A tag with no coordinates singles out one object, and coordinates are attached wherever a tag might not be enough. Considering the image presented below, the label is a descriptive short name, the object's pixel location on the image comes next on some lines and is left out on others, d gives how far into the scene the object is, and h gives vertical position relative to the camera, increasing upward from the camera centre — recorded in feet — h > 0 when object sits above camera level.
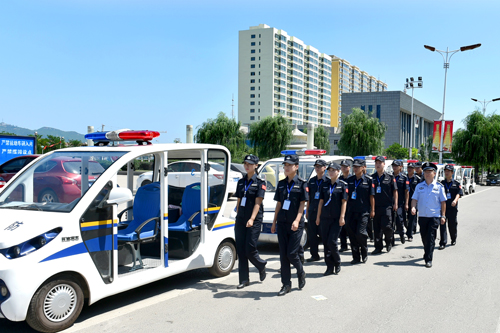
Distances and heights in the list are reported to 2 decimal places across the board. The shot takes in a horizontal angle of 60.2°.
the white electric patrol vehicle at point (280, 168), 29.19 -1.12
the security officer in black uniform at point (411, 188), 34.88 -2.86
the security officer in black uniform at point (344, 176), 26.78 -1.40
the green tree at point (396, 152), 212.80 +1.16
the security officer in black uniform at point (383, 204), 28.09 -3.25
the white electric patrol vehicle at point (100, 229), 13.55 -2.98
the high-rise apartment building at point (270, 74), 419.33 +79.94
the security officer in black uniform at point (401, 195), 33.27 -3.19
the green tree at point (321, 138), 226.58 +8.29
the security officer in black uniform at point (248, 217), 19.72 -2.93
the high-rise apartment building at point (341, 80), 526.98 +93.94
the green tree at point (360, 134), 144.25 +6.66
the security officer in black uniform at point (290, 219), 19.20 -2.95
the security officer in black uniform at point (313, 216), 25.54 -3.73
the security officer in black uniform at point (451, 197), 32.22 -3.15
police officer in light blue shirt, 25.68 -3.18
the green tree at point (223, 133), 161.27 +7.45
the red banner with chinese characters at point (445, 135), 103.04 +4.62
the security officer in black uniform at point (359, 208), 25.03 -3.14
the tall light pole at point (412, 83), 166.66 +28.77
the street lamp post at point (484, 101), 148.77 +18.96
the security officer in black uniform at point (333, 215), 22.74 -3.28
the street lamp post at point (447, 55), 101.65 +24.47
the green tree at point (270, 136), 161.38 +6.58
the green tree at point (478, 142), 139.54 +4.21
